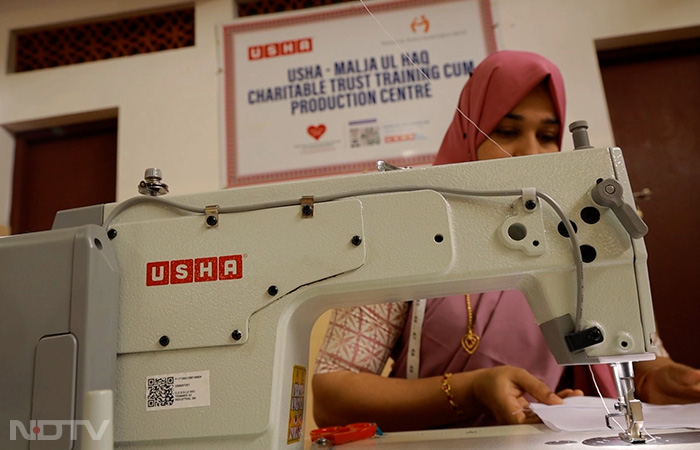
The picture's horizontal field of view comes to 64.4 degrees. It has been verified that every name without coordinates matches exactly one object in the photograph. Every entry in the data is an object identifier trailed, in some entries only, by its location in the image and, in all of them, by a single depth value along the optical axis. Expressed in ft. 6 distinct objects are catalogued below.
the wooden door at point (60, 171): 8.19
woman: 3.48
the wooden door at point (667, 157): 6.61
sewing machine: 2.19
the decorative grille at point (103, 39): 8.27
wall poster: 7.11
